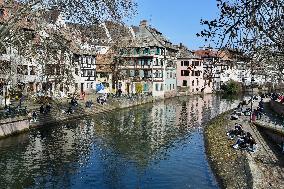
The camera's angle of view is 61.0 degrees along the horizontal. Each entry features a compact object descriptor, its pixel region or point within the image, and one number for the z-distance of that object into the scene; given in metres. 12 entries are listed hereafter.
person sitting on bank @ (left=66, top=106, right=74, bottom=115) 31.83
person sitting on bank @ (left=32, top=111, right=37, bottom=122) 27.06
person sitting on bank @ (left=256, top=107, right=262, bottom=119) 32.23
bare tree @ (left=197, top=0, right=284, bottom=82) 5.84
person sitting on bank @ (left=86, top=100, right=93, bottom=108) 35.60
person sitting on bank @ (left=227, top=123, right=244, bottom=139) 22.81
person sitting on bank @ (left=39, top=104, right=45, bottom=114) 28.73
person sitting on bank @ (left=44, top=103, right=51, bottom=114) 29.15
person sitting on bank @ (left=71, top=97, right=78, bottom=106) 33.31
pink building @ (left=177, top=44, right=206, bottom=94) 64.18
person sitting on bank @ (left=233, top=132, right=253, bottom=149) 19.38
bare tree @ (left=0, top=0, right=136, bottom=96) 11.70
